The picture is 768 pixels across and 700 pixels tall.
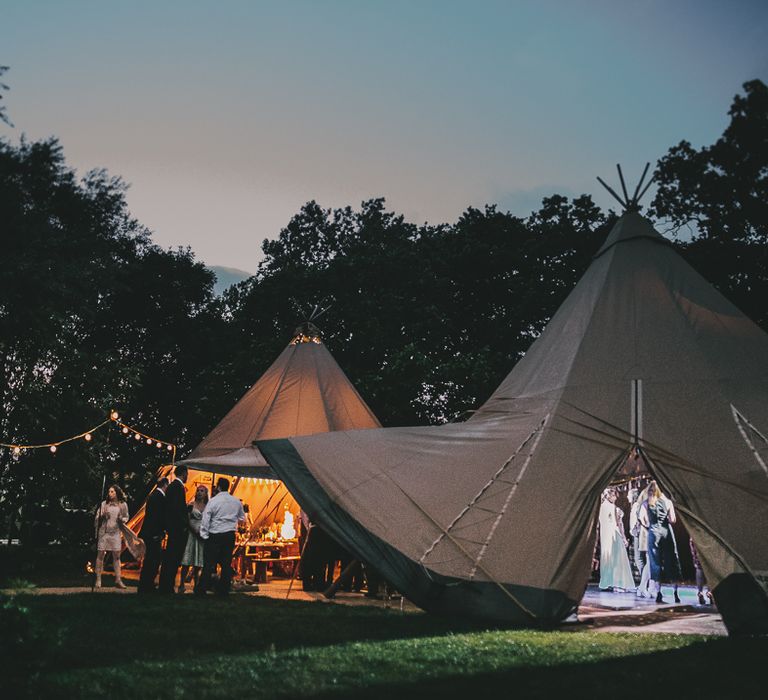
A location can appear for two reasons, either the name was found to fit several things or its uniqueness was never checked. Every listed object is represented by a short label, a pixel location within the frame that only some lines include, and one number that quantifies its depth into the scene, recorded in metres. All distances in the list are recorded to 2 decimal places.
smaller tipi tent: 16.06
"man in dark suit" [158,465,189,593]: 11.38
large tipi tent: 8.10
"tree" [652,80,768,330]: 20.81
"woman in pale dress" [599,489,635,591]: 13.59
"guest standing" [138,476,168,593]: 11.42
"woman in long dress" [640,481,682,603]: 12.06
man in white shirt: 11.07
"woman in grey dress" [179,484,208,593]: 12.23
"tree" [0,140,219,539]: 11.80
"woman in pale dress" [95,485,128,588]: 12.96
